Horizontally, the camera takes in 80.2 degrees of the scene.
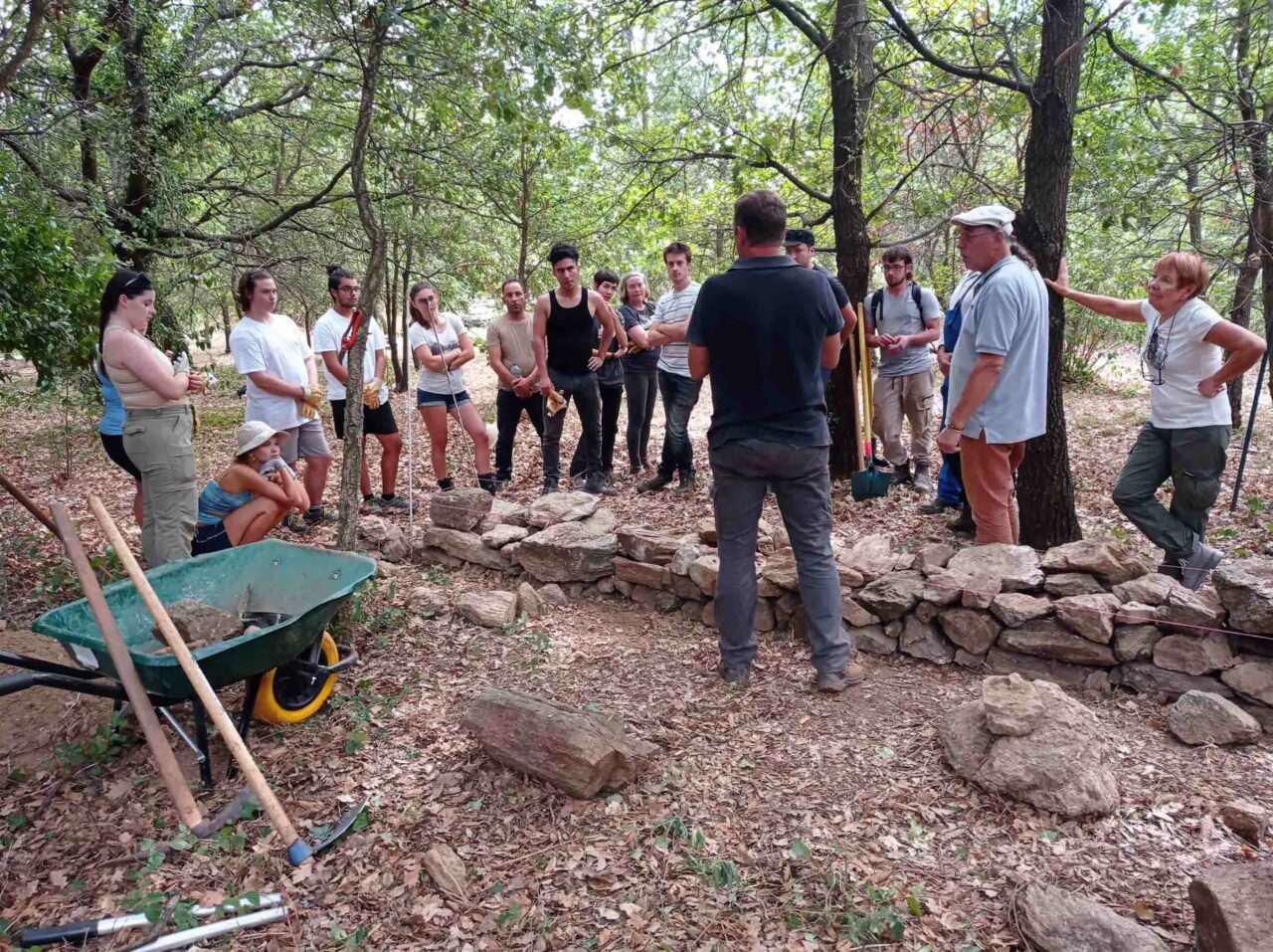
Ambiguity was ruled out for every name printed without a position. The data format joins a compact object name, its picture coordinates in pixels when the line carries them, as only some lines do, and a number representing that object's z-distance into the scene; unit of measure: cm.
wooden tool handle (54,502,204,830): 242
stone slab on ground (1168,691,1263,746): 267
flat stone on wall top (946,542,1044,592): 332
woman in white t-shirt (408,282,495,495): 570
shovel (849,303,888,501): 532
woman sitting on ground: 392
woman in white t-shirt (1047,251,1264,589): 342
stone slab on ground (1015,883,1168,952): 186
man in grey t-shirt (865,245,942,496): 558
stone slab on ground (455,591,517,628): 393
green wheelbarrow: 255
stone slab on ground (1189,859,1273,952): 168
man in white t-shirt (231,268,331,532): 465
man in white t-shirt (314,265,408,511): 541
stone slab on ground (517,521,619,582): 438
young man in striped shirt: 555
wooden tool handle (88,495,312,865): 234
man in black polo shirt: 289
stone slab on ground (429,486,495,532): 497
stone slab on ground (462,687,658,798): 257
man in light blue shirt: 337
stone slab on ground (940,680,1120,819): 239
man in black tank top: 539
